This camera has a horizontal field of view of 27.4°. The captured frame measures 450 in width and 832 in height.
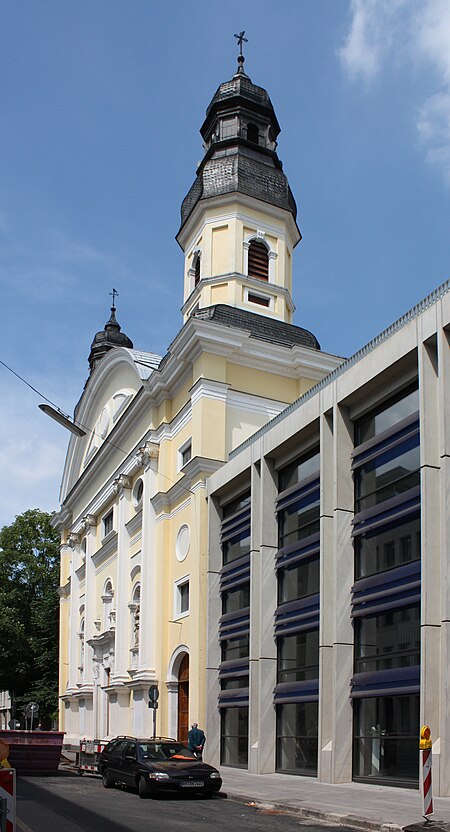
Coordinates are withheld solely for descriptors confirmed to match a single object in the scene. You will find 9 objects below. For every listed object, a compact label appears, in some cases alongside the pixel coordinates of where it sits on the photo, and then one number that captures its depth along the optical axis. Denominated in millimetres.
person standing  23625
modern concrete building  16359
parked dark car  17328
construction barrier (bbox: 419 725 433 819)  11953
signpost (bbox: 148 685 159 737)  25828
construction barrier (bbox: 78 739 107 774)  23969
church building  30203
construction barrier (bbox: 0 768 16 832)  6934
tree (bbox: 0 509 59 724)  56812
